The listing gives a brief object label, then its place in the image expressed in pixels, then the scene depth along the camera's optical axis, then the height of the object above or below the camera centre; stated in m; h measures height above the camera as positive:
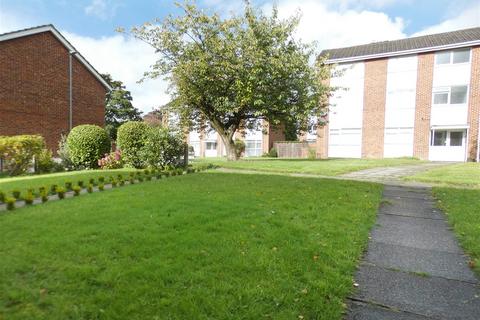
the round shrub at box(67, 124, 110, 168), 13.59 -0.14
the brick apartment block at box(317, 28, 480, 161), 22.64 +3.87
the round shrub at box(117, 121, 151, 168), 13.03 +0.07
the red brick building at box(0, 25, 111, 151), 16.28 +3.28
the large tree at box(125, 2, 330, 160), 15.66 +4.15
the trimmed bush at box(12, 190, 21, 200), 6.42 -1.07
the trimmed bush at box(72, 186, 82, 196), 7.10 -1.09
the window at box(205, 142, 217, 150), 41.08 -0.05
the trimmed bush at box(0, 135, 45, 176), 11.78 -0.40
